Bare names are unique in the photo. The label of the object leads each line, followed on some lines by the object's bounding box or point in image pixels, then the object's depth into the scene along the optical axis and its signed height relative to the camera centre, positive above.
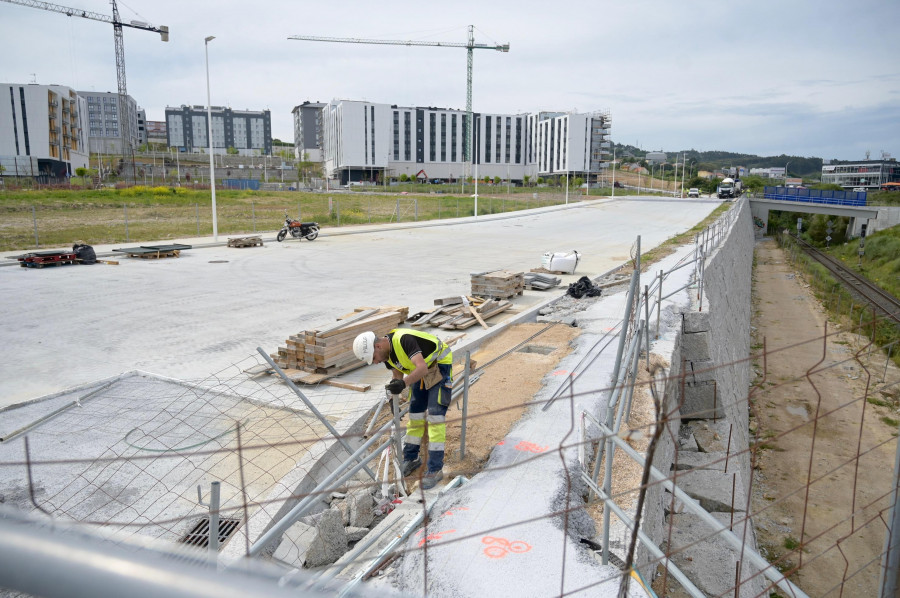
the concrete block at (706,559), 7.39 -4.30
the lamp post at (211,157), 27.73 +1.94
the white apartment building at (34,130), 84.06 +9.64
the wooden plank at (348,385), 9.42 -2.78
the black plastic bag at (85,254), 22.14 -1.88
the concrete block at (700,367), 11.28 -3.08
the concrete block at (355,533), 5.77 -3.05
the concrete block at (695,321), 12.01 -2.27
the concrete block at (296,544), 5.63 -3.12
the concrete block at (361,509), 5.96 -2.95
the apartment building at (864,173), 154.50 +7.80
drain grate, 5.85 -3.18
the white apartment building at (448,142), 129.62 +13.20
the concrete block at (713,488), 9.09 -4.28
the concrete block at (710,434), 10.59 -4.06
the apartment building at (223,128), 173.12 +20.43
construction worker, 6.71 -1.86
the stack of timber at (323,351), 9.90 -2.39
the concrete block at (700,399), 11.33 -3.57
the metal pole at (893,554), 2.78 -1.56
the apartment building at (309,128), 162.62 +19.26
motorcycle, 30.83 -1.36
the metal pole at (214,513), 3.75 -1.87
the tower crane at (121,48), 94.94 +23.42
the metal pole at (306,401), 6.52 -2.16
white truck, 80.94 +1.64
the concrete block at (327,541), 5.41 -2.97
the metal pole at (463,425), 6.88 -2.46
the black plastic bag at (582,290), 16.41 -2.30
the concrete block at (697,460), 9.76 -4.06
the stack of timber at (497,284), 16.05 -2.12
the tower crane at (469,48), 89.96 +23.00
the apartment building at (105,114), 175.38 +24.23
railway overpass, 60.76 -0.49
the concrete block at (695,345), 12.01 -2.72
